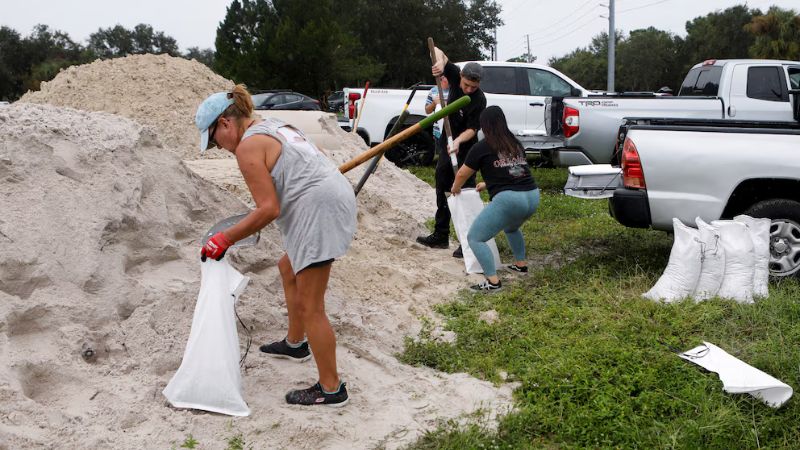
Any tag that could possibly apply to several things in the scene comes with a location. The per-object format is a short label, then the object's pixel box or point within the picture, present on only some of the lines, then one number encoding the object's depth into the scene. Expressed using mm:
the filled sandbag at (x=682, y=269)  5617
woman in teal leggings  6211
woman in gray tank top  3662
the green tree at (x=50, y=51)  47150
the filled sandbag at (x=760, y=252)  5586
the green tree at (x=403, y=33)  51281
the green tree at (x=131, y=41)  71438
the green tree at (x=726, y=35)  47938
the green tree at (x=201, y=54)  76812
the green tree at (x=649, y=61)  54562
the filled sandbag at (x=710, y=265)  5629
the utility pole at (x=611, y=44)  26780
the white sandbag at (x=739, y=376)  4074
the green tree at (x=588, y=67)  60375
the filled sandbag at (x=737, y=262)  5543
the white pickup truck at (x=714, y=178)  6000
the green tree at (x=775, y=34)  37750
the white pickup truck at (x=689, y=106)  10633
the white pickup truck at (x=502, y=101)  13000
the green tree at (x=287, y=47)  37219
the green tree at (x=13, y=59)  47625
